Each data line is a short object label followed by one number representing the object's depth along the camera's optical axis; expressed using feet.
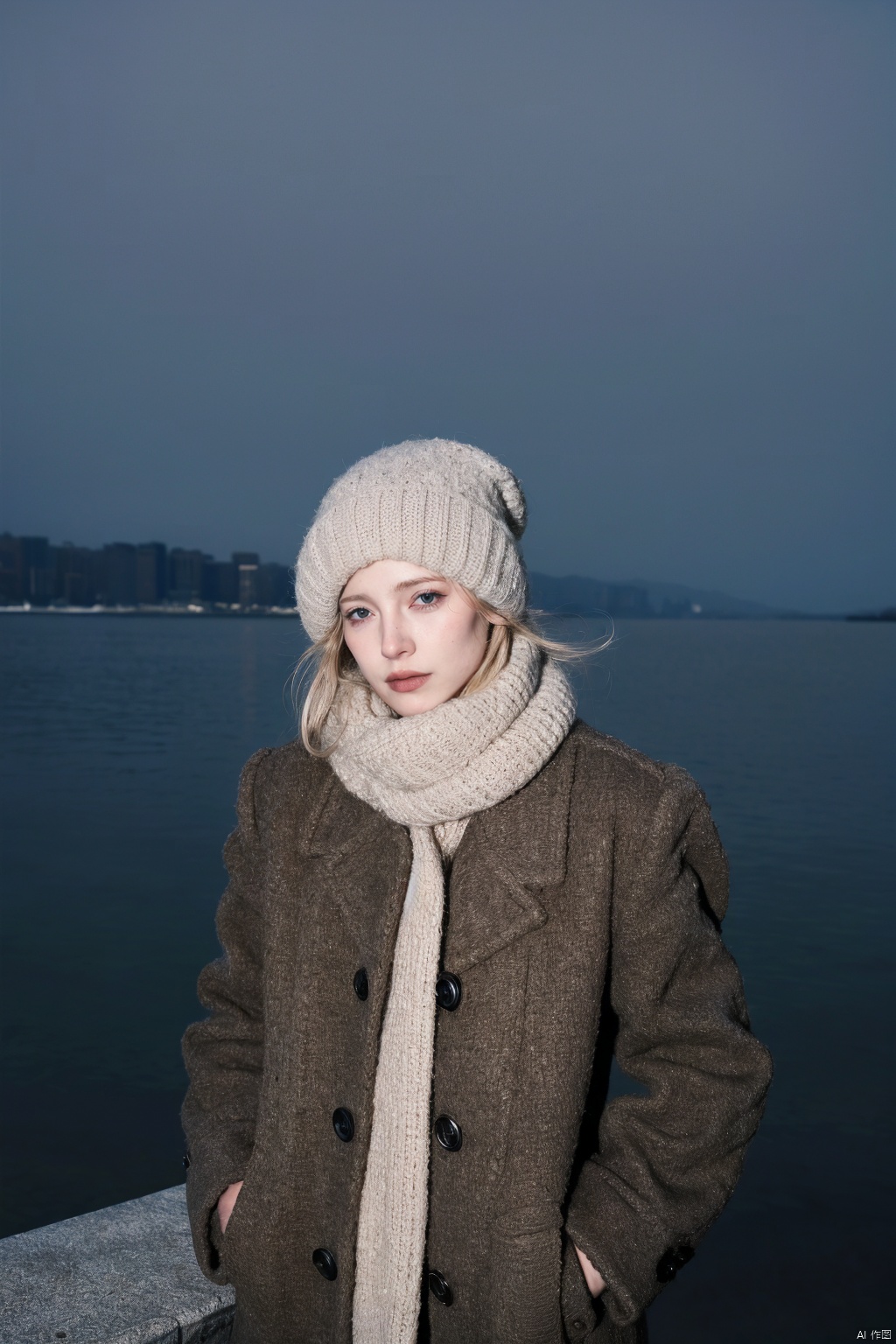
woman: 6.17
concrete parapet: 7.45
